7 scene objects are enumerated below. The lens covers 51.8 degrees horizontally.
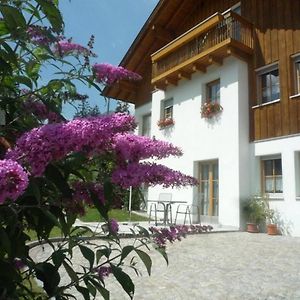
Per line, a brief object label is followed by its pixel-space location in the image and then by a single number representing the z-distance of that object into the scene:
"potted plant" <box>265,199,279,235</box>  7.61
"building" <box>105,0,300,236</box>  7.87
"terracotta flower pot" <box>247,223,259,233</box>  7.86
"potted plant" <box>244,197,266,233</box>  7.83
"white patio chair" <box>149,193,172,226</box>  8.39
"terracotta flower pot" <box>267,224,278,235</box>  7.54
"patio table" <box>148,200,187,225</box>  7.74
